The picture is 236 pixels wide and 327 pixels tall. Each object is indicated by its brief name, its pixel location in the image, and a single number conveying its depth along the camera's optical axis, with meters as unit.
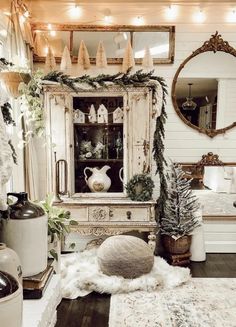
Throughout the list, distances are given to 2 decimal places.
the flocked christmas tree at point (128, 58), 3.91
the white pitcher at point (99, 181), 3.69
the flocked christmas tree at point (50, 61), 3.92
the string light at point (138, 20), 3.96
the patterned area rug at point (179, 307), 2.50
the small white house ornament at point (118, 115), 3.61
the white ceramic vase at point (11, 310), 1.35
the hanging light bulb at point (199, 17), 3.93
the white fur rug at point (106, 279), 2.94
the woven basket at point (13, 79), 2.56
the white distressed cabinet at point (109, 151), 3.52
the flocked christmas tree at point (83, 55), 3.92
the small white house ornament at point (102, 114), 3.66
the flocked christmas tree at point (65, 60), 3.87
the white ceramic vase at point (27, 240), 2.03
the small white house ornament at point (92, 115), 3.68
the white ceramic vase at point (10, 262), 1.72
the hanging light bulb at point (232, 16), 3.94
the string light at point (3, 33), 3.23
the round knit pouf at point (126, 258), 3.05
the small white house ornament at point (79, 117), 3.66
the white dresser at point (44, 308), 1.83
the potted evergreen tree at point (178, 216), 3.68
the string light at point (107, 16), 3.93
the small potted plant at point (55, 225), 2.47
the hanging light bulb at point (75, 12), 3.94
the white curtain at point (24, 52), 3.18
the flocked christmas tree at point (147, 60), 3.92
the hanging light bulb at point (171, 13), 3.94
